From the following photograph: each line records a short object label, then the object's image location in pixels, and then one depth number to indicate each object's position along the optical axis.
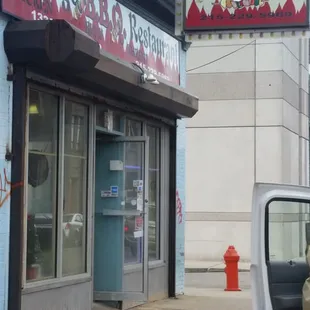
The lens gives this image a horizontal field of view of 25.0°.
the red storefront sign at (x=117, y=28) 7.97
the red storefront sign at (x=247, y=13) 10.70
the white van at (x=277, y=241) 5.64
